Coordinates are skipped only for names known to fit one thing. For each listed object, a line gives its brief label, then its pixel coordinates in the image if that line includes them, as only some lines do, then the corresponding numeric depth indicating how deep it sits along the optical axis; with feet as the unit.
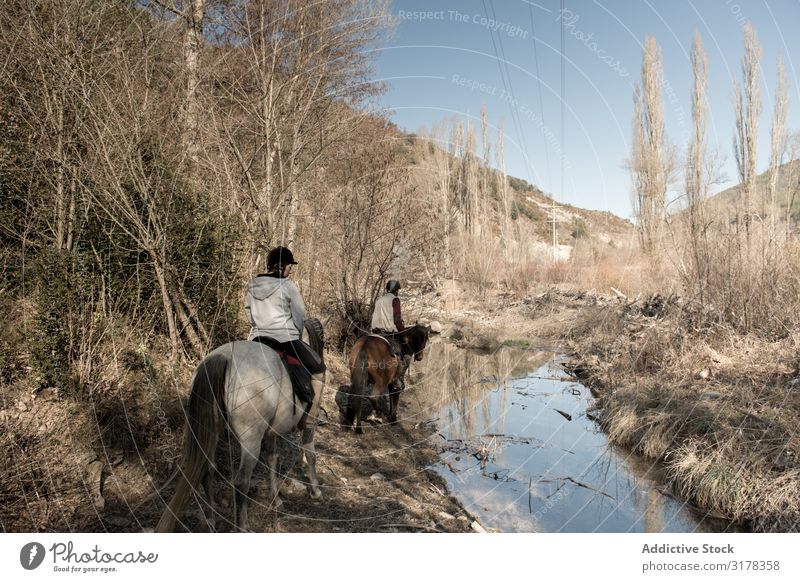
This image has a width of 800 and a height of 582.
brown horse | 22.61
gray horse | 12.22
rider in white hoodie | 14.01
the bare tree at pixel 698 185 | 26.07
